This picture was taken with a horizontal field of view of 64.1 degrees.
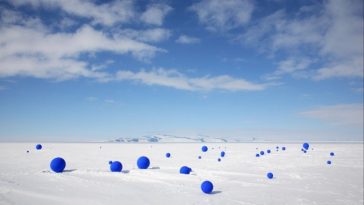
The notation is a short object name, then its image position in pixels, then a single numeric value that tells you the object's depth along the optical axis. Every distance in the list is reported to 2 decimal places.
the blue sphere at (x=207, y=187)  12.93
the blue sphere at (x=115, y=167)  17.23
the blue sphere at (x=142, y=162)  19.47
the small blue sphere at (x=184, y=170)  18.36
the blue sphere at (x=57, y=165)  15.98
